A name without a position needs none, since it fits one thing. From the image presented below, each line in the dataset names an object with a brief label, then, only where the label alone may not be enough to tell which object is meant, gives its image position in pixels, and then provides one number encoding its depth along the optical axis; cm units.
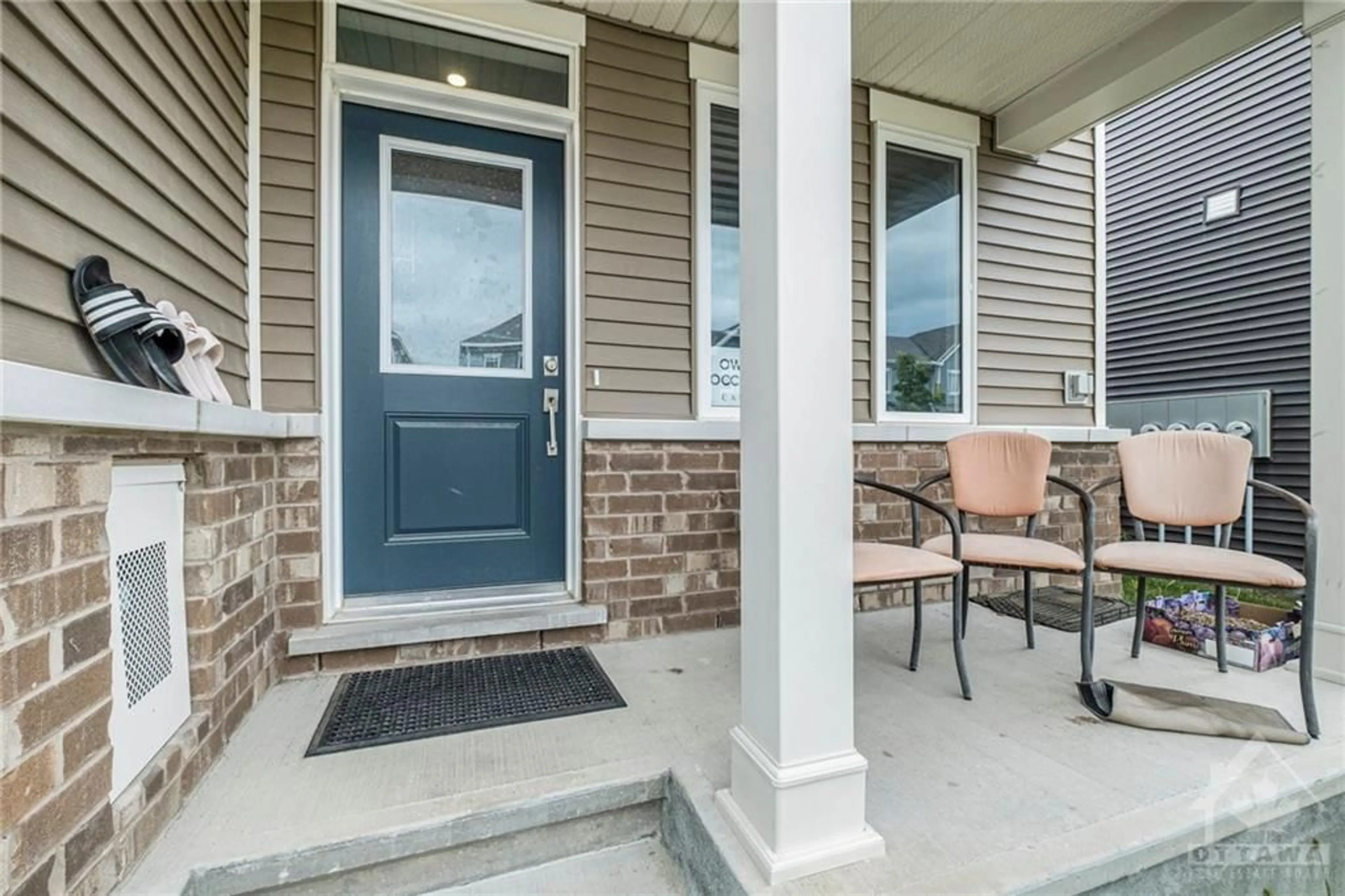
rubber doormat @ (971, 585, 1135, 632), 282
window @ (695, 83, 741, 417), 269
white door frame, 222
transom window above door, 226
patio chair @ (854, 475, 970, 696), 182
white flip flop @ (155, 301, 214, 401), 149
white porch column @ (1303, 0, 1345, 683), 209
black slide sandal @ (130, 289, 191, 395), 129
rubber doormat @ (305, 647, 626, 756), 174
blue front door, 231
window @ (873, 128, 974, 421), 314
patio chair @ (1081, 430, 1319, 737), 177
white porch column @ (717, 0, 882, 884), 116
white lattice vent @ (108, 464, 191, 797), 125
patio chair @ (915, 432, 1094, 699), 228
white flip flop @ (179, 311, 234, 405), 158
